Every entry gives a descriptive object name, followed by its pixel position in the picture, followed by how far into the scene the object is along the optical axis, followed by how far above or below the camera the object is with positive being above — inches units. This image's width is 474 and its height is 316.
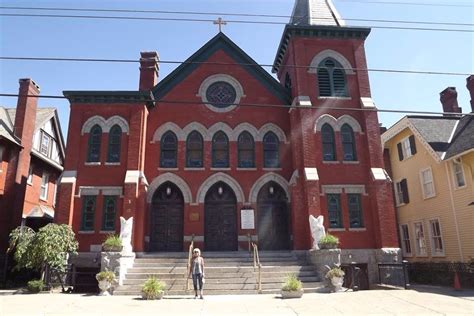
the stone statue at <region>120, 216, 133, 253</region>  653.9 +35.6
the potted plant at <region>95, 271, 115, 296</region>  546.0 -38.8
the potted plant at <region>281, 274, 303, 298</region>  490.9 -51.2
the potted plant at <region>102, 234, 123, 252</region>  600.1 +10.7
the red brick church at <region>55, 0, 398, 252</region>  727.1 +188.0
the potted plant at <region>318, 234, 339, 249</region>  617.9 +10.6
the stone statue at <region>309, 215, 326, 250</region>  660.7 +37.5
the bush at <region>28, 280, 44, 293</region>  584.7 -50.2
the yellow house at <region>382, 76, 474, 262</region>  754.7 +145.7
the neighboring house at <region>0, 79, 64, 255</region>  817.5 +218.8
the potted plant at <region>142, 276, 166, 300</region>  489.9 -48.3
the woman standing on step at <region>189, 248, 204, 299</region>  510.3 -27.3
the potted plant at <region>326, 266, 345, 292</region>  561.5 -42.2
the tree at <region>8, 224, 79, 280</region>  613.6 +9.0
